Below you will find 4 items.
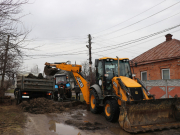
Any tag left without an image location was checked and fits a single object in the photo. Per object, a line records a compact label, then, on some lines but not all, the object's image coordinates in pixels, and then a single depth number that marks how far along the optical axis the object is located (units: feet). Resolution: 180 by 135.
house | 34.50
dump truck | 31.04
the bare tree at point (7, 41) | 17.52
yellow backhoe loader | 18.08
